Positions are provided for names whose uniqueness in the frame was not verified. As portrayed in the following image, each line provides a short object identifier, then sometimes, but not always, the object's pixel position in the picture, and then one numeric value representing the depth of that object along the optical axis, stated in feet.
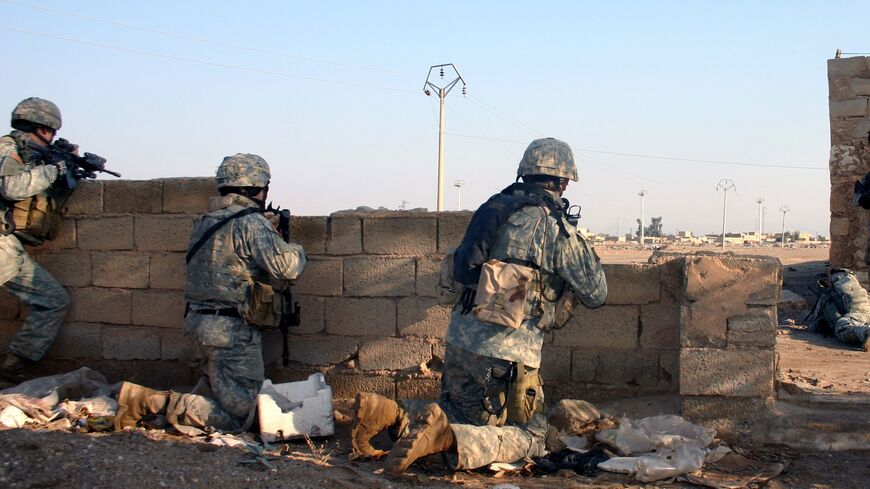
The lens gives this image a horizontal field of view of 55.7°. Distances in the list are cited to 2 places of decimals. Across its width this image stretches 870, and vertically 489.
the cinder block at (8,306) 20.07
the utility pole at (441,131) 82.43
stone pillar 35.96
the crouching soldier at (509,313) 13.69
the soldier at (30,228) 18.30
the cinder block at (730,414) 15.24
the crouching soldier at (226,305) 15.92
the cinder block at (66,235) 19.81
